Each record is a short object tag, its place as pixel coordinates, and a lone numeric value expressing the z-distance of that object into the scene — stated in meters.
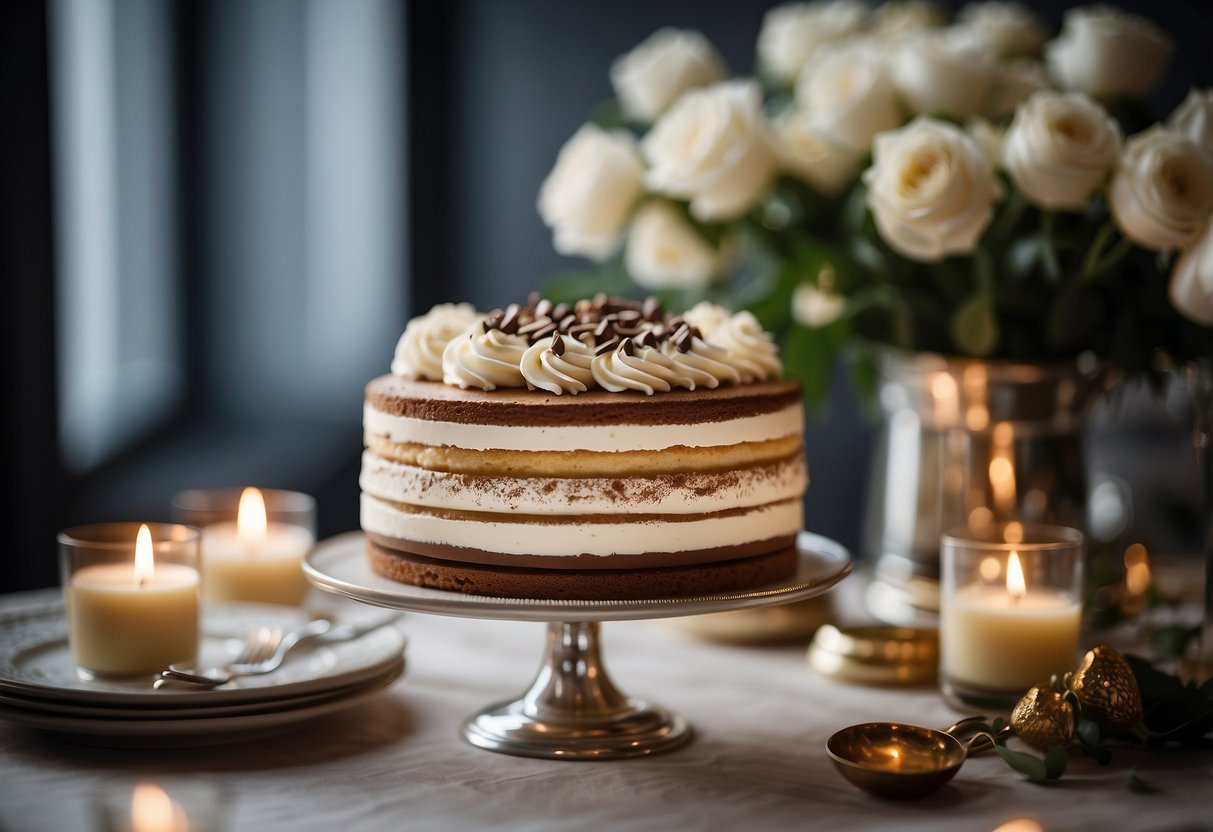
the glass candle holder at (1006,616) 1.62
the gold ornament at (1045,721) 1.45
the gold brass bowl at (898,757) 1.34
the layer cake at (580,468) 1.43
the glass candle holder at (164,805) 1.26
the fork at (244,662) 1.51
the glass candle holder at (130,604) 1.56
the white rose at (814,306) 2.18
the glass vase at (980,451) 2.02
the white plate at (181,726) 1.44
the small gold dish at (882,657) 1.77
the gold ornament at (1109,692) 1.46
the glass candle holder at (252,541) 2.05
